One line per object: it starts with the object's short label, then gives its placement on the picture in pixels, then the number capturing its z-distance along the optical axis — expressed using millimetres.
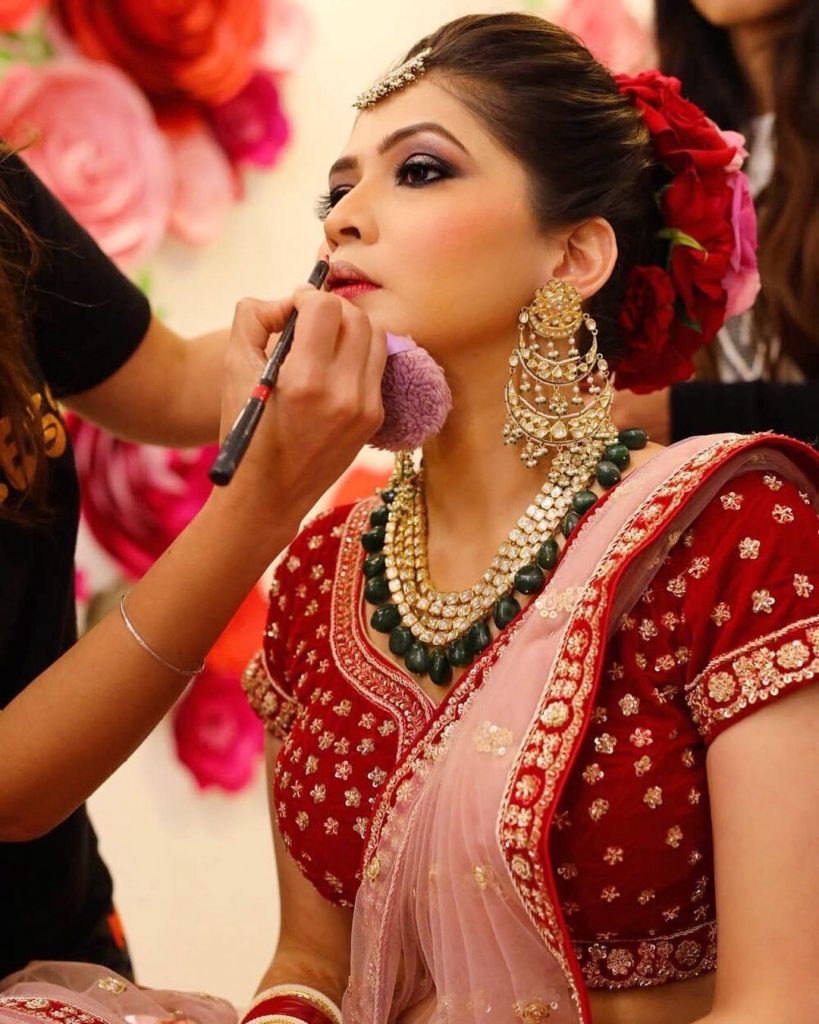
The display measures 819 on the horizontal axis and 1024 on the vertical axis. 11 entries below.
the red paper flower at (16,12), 2146
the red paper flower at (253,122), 2297
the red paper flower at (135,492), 2266
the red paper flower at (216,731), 2334
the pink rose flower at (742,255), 1379
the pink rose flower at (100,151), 2184
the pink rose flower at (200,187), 2285
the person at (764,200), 1644
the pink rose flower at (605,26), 2279
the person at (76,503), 1061
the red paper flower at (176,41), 2203
